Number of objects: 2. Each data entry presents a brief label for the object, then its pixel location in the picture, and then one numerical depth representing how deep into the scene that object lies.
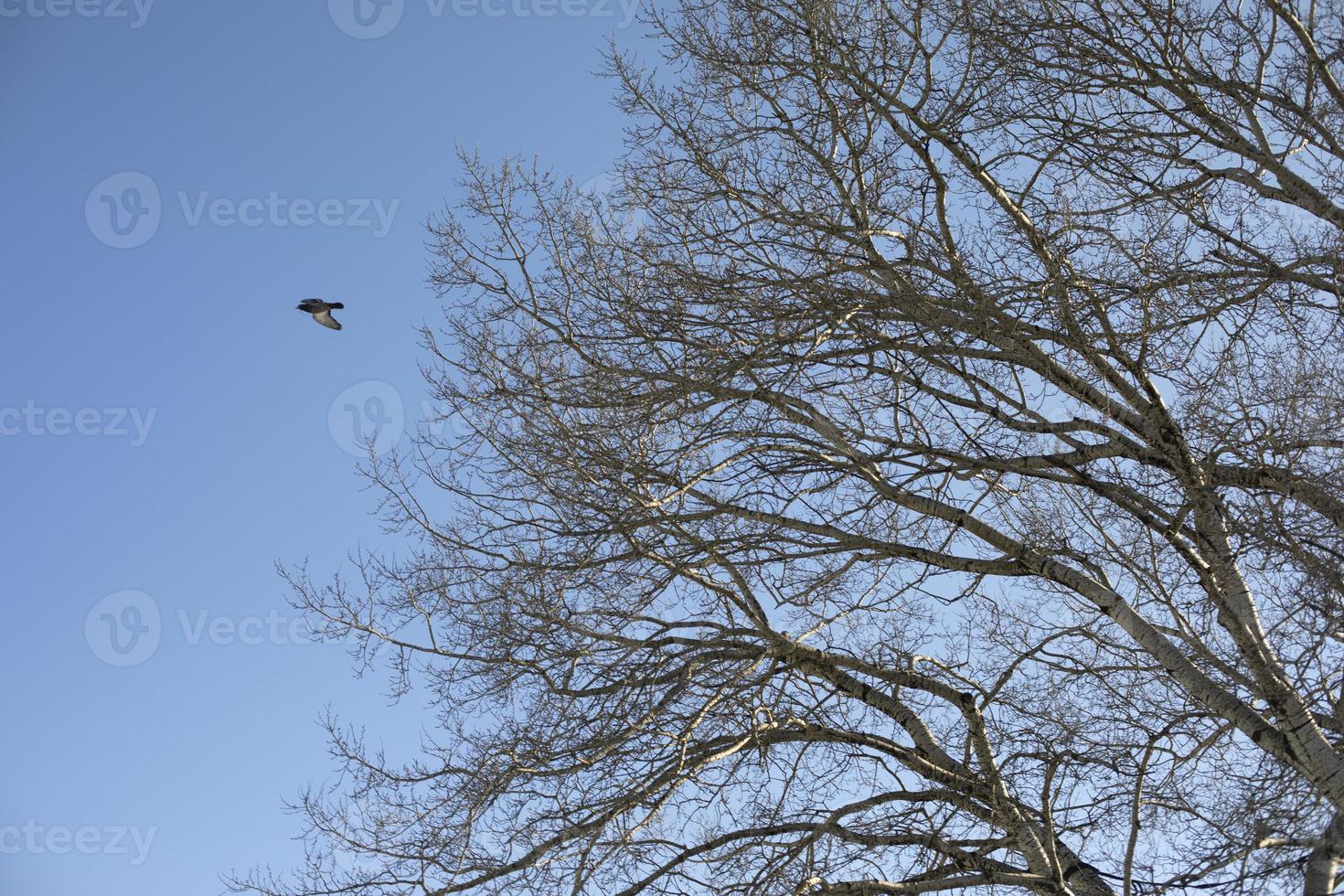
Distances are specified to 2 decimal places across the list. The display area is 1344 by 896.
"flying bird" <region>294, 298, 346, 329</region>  9.69
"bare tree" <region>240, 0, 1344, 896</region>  6.64
